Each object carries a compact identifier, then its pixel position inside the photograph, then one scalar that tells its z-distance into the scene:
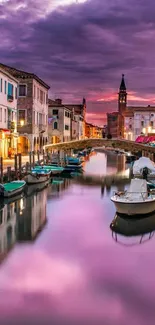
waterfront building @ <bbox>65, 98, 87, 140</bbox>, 110.12
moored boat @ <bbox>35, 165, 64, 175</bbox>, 40.47
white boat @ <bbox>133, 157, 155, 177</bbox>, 34.44
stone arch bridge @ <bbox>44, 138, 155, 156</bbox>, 59.38
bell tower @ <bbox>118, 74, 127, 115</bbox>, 139.50
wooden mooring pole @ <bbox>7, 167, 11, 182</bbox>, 28.33
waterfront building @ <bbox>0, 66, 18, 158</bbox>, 40.25
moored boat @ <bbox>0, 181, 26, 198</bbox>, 25.16
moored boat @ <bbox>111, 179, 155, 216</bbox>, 20.34
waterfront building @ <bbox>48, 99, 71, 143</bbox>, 71.12
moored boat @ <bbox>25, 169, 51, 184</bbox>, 32.50
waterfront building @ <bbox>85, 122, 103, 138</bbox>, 162.40
